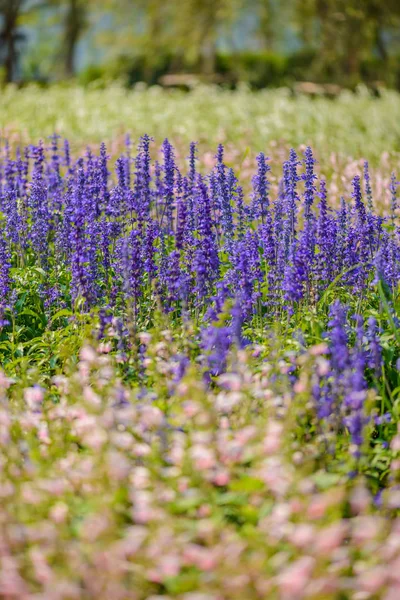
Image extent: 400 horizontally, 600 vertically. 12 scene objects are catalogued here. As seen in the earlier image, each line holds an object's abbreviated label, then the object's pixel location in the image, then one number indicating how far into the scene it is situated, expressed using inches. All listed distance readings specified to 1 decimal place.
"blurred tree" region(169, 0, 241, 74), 2383.9
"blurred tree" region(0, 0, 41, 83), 3024.1
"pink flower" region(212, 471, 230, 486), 222.2
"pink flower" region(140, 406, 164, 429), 238.2
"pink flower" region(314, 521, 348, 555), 186.4
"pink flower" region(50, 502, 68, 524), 207.2
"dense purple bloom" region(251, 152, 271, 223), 429.1
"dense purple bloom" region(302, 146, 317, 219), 409.4
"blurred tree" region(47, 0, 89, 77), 2967.5
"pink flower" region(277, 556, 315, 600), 180.2
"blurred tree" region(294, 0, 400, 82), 2354.8
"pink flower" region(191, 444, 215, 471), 216.5
